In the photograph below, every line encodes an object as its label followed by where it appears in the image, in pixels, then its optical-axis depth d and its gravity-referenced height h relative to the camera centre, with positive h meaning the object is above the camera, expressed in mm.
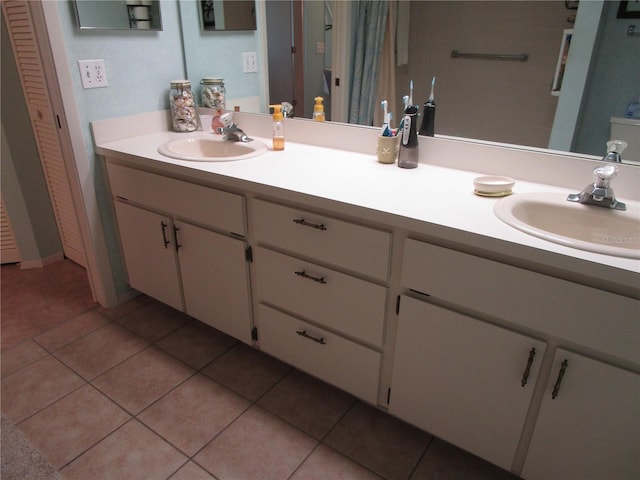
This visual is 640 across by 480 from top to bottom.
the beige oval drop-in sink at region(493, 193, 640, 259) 1231 -436
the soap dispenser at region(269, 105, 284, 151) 1914 -318
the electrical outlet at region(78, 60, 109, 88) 1905 -99
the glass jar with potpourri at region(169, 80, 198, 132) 2191 -258
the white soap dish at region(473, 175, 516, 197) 1358 -377
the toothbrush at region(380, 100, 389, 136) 1683 -250
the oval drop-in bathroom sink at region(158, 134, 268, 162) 1941 -406
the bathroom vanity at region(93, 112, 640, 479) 1083 -648
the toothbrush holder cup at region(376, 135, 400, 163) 1678 -338
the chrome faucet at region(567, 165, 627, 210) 1255 -360
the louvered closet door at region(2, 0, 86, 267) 2074 -341
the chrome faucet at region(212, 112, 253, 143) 2035 -341
